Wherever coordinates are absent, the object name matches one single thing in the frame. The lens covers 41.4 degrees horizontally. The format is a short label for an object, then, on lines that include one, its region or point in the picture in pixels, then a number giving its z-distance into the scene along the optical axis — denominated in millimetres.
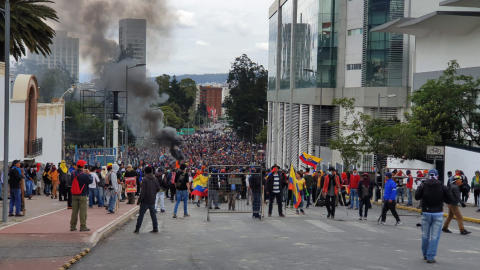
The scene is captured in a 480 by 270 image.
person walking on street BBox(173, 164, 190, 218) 17781
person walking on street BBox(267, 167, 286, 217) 19172
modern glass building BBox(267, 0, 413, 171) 50969
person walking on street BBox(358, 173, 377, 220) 18844
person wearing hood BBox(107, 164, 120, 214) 18641
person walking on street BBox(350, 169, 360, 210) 22969
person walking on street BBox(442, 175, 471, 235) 15141
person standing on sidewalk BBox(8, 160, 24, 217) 16516
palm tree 28922
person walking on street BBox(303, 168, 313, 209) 25053
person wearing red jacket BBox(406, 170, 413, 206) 24169
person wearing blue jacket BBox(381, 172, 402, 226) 16469
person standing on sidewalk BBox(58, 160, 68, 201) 23239
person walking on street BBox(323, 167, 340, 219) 18734
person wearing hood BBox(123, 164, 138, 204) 20467
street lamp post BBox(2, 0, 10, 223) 15486
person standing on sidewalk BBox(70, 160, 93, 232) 13695
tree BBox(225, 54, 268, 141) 107062
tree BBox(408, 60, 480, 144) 31266
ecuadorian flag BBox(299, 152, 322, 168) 33678
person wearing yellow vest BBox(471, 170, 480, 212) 24067
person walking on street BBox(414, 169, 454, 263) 10609
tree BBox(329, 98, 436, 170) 31750
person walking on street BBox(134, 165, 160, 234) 14398
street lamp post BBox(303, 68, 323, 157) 52053
